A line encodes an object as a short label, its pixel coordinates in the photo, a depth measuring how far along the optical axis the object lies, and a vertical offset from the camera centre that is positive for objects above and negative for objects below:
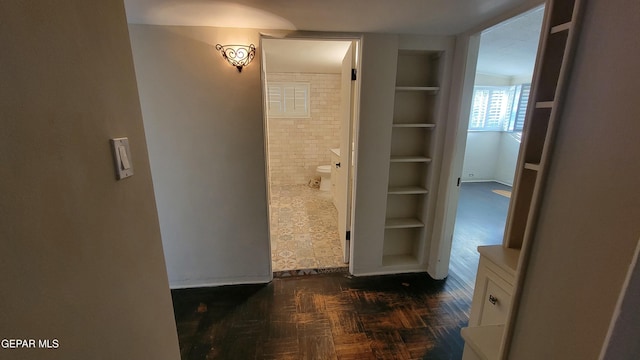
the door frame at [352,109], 1.92 +0.14
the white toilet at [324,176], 4.89 -1.01
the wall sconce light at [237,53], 1.81 +0.52
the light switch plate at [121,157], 0.72 -0.10
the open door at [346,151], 2.32 -0.25
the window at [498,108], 5.39 +0.43
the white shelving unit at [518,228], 0.86 -0.42
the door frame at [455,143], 1.93 -0.13
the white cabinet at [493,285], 1.15 -0.77
